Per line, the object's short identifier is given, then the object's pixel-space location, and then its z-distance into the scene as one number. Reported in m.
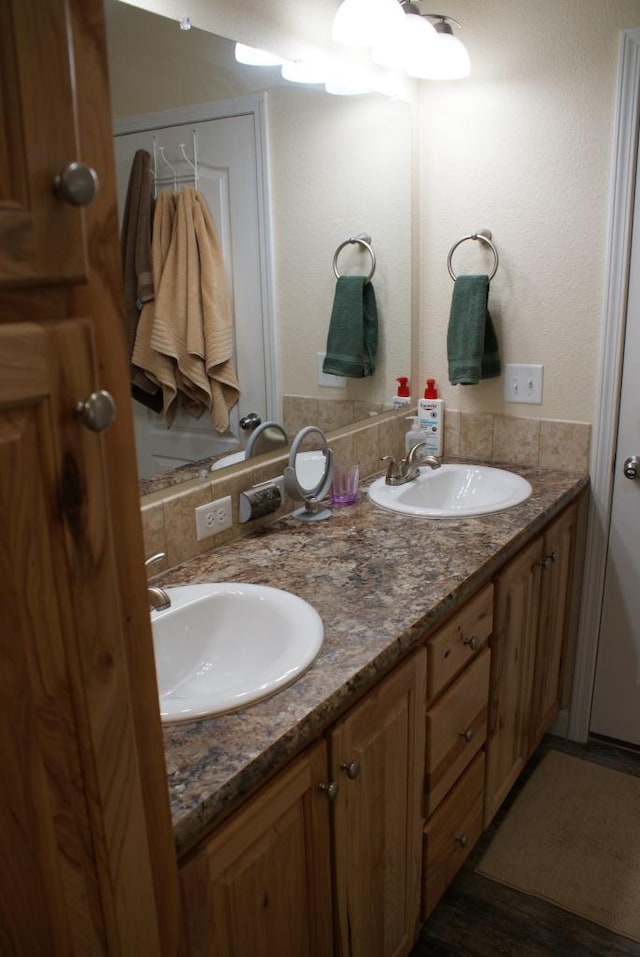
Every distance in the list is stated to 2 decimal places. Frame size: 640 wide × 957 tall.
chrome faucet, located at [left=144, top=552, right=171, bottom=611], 1.17
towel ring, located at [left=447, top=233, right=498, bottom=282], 2.22
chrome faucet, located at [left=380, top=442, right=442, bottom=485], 2.11
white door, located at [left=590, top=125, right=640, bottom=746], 2.11
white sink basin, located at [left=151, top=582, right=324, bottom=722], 1.26
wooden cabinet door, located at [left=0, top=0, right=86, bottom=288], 0.49
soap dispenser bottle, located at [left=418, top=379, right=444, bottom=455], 2.40
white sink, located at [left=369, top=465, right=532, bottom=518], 2.02
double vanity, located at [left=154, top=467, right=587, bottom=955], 0.97
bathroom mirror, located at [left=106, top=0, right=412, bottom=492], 1.44
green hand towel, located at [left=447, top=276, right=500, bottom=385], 2.19
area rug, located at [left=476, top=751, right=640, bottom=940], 1.81
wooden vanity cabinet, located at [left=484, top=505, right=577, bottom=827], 1.82
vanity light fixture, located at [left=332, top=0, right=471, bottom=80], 1.88
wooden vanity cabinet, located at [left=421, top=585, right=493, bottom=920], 1.50
